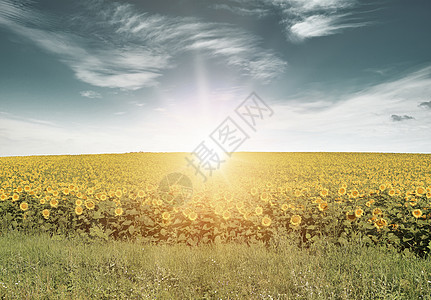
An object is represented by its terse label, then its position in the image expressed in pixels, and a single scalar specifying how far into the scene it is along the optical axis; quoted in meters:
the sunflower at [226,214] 5.33
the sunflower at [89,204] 6.35
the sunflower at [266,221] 5.22
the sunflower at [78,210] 6.30
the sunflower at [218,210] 5.44
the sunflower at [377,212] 5.02
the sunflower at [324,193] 5.71
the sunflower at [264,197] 5.84
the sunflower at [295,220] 5.08
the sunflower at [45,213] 6.69
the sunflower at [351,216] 5.05
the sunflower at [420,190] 5.63
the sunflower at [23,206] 6.98
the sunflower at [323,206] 5.24
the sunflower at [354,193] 5.68
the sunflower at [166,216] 5.59
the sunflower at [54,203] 6.69
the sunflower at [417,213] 4.82
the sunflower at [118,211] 6.02
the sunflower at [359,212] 5.01
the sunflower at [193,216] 5.41
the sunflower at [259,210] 5.44
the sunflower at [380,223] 4.82
